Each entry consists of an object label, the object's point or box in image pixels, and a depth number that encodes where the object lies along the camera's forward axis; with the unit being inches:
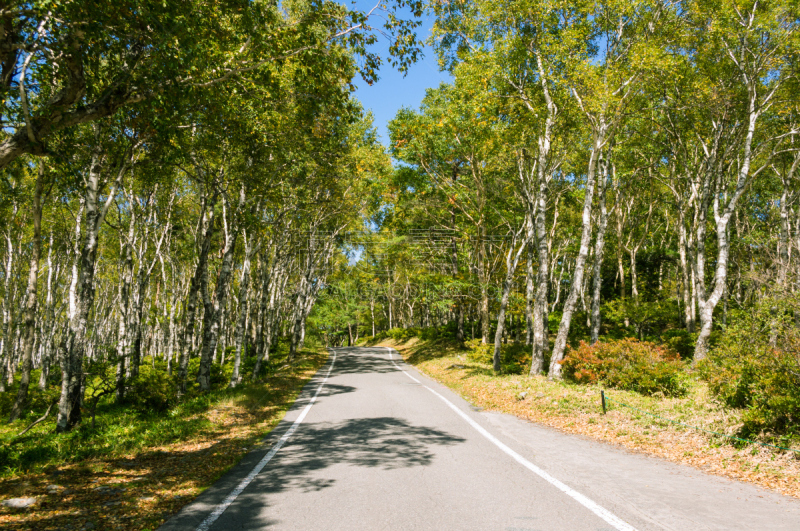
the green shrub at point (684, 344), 729.0
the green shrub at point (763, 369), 252.8
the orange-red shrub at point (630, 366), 427.8
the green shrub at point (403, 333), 1633.1
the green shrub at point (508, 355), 710.5
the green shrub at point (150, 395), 460.8
